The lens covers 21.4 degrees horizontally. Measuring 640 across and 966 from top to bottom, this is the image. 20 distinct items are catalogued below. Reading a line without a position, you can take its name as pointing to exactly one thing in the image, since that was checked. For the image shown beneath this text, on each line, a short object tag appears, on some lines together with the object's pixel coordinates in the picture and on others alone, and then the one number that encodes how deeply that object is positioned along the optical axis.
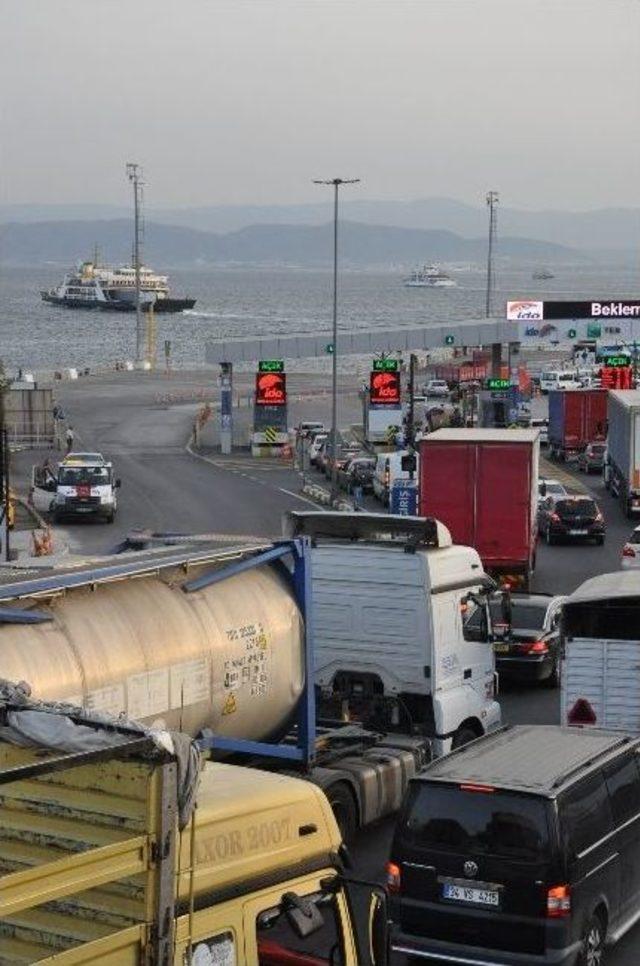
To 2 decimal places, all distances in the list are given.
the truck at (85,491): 45.25
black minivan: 11.32
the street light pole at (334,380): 46.75
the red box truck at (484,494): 30.84
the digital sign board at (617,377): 74.38
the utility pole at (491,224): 110.11
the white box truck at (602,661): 17.38
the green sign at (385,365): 62.51
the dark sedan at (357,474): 51.75
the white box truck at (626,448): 44.81
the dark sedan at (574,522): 40.47
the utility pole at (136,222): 118.69
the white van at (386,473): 48.19
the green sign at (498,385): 68.75
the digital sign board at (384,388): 62.44
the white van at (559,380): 94.12
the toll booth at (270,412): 64.00
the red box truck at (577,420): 61.75
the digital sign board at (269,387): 63.84
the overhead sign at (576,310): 75.72
